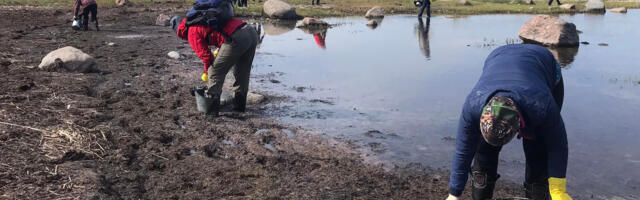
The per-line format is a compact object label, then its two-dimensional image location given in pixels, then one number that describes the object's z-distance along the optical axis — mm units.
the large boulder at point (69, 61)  9961
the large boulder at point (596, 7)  32938
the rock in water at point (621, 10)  32578
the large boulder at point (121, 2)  31195
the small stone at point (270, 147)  6284
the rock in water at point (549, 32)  15867
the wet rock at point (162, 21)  21594
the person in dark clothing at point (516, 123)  3264
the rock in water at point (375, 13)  27984
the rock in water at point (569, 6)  34125
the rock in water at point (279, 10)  26064
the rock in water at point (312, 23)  22188
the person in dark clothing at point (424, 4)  27230
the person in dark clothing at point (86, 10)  17141
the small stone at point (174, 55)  12545
